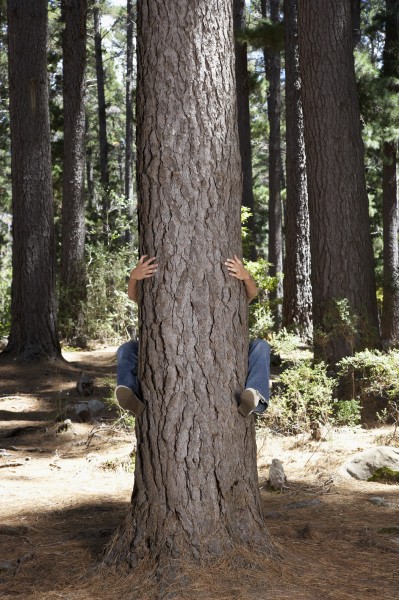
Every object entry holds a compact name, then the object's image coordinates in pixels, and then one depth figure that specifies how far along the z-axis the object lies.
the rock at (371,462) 6.57
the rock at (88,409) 8.82
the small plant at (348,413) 7.70
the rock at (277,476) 6.12
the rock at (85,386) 10.16
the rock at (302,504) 5.58
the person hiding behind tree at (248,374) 4.19
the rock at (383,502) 5.65
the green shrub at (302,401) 7.57
